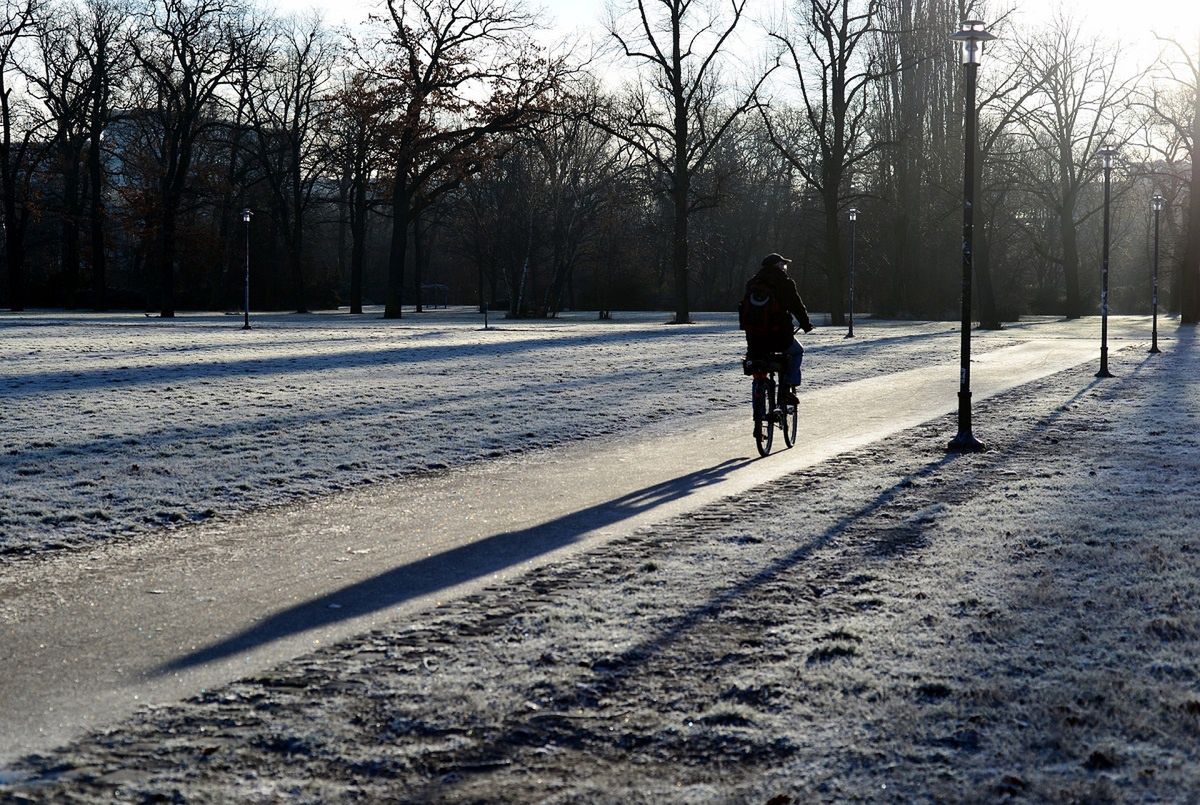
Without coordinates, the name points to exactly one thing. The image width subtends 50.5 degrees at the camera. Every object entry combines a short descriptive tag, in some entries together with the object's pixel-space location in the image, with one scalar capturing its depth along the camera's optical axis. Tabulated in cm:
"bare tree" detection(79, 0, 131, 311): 5156
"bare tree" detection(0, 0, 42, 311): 5031
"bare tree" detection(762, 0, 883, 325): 4653
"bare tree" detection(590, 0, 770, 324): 4412
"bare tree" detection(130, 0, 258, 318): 4766
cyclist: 1150
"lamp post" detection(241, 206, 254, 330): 3731
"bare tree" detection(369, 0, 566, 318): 4466
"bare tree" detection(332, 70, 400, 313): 4465
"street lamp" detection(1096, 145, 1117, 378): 2214
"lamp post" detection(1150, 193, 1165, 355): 2905
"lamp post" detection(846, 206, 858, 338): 3760
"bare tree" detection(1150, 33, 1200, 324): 4675
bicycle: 1170
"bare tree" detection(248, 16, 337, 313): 5622
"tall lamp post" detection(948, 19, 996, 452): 1212
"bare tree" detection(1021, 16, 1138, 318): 6022
